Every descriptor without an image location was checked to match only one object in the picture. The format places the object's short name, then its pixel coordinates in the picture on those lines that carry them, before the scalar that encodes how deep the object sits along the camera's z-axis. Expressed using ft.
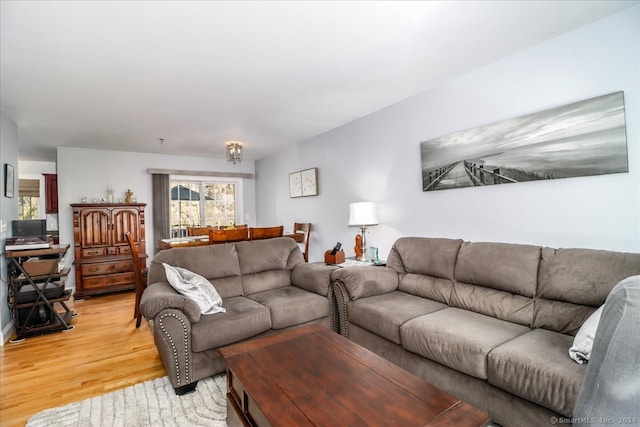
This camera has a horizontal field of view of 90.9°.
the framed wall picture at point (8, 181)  11.54
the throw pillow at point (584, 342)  4.88
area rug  6.23
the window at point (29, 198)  20.53
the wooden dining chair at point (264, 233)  12.87
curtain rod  19.22
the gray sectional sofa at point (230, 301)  7.16
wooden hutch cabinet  16.08
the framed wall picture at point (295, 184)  17.67
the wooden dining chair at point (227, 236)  12.13
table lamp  11.79
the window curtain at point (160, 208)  19.20
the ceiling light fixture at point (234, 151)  16.01
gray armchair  2.05
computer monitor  12.12
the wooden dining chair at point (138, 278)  11.52
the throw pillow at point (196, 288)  8.08
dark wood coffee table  3.95
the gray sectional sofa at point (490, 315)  5.16
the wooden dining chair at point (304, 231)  16.12
